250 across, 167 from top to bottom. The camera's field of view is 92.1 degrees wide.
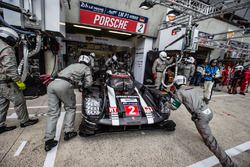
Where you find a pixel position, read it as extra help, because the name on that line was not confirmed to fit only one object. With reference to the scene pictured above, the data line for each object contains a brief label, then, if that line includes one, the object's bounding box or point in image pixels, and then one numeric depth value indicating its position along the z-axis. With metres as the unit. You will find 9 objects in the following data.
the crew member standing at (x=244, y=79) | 6.23
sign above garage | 4.64
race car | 1.86
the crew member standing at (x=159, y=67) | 4.44
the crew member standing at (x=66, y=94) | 1.68
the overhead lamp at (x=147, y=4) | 3.46
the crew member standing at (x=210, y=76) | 4.48
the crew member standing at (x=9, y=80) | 1.77
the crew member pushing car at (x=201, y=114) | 1.43
